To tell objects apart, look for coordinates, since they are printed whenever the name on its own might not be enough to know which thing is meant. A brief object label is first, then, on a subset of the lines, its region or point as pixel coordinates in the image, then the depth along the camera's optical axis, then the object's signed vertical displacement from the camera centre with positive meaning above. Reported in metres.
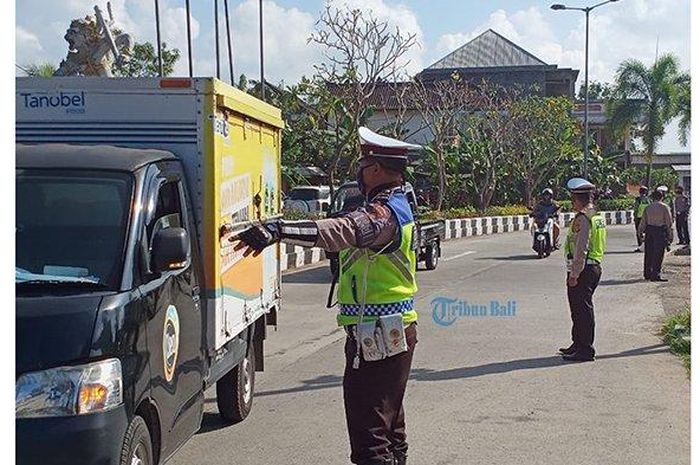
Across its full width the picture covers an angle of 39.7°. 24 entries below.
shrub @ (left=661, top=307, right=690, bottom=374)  10.25 -1.25
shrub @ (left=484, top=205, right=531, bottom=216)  39.44 +0.63
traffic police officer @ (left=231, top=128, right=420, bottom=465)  4.77 -0.42
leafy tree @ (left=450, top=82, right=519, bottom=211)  40.34 +3.41
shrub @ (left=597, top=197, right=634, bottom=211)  47.81 +1.00
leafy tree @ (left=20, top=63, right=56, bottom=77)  28.57 +4.85
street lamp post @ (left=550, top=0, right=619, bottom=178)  41.91 +4.62
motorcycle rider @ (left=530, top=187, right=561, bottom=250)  23.00 +0.40
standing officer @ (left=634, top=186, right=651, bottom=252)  22.34 +0.52
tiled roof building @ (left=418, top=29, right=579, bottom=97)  65.44 +11.05
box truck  4.09 -0.18
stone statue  17.55 +3.35
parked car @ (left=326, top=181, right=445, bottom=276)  18.19 -0.08
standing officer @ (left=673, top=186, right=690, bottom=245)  24.29 +0.29
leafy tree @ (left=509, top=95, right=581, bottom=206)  42.72 +3.92
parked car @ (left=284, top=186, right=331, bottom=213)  33.53 +1.08
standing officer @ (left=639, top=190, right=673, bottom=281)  17.25 -0.15
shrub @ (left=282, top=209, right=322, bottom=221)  22.61 +0.30
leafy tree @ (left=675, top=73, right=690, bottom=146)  48.47 +6.01
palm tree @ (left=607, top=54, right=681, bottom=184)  48.28 +6.36
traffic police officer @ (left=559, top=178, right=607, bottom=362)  9.78 -0.43
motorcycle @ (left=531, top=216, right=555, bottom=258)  22.86 -0.22
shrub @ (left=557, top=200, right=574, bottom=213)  44.10 +0.90
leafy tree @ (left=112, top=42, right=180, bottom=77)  34.94 +6.41
